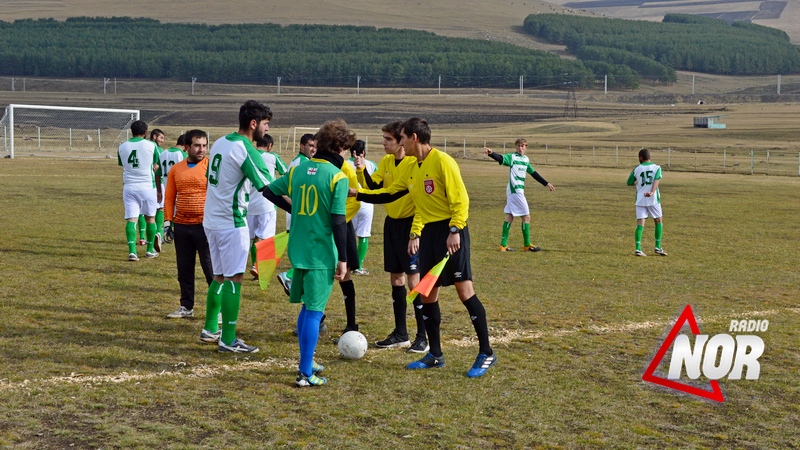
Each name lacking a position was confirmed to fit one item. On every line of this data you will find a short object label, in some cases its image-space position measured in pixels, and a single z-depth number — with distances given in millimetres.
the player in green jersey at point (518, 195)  15641
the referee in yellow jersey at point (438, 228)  7199
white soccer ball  7668
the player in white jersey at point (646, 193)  15422
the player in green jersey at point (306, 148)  9562
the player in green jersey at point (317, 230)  6777
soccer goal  47062
